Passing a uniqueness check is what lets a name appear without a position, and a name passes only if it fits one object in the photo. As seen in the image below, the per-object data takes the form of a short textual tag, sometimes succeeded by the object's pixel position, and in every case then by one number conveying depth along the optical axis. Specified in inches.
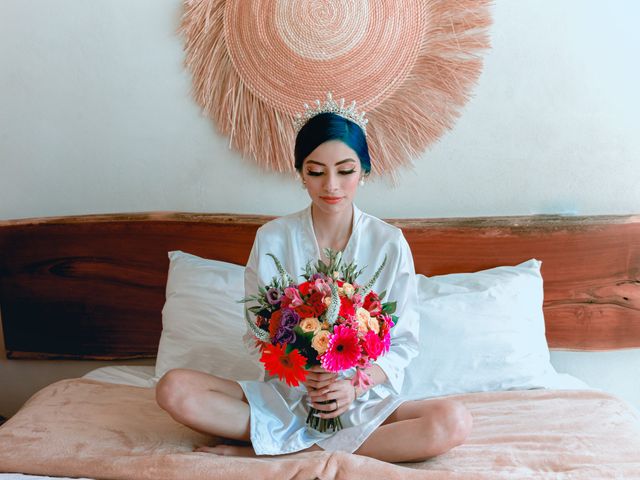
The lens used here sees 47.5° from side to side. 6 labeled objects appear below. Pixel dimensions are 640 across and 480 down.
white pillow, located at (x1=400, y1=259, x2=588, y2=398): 87.4
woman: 70.3
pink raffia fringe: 98.1
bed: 69.0
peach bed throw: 65.1
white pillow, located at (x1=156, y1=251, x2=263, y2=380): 92.2
